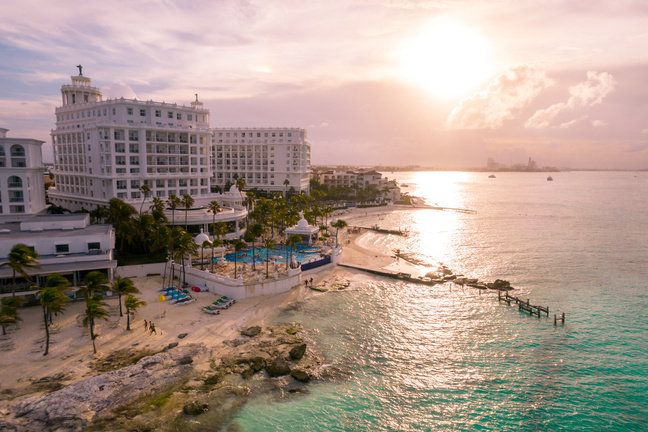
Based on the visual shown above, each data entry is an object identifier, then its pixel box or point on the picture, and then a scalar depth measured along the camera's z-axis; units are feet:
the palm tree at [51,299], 108.47
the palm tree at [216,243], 179.94
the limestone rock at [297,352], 119.34
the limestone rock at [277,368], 111.96
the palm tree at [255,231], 210.08
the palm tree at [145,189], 223.71
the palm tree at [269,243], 187.81
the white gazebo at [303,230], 250.78
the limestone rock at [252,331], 133.49
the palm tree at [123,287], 125.80
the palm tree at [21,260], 118.21
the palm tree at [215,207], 215.59
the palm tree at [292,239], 195.85
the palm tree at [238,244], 184.36
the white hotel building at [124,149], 266.36
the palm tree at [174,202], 198.70
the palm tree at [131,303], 124.94
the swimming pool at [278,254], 212.43
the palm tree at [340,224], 262.59
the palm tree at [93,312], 111.34
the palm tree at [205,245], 180.33
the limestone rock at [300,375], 109.88
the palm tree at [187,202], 213.54
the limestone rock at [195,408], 94.91
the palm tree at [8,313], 110.52
